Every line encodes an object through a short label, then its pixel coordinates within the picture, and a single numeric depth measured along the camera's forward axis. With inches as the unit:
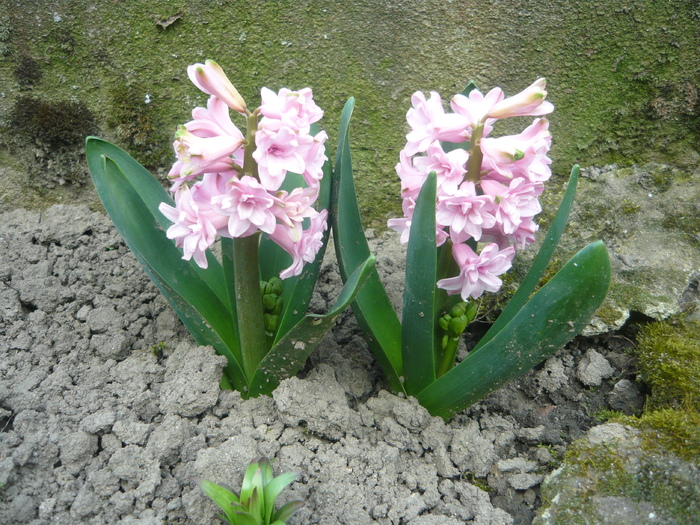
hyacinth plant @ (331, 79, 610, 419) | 15.0
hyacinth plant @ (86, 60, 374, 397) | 14.0
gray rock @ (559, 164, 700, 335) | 20.7
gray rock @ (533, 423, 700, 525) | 14.4
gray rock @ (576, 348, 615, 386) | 19.6
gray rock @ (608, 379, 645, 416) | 18.8
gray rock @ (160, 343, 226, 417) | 17.3
